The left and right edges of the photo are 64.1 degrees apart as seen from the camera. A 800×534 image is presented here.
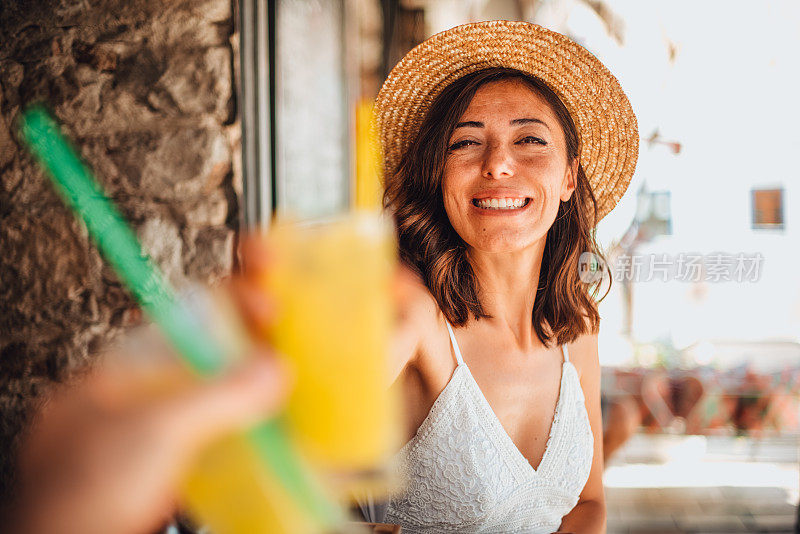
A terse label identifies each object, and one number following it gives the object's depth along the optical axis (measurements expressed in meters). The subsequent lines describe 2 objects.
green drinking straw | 0.31
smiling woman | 1.40
